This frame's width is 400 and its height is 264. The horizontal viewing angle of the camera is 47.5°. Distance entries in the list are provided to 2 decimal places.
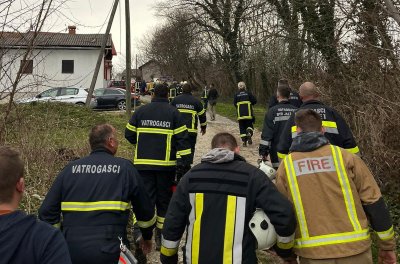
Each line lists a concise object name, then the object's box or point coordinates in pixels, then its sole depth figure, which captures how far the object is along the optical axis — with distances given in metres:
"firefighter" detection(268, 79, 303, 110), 8.81
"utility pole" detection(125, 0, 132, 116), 18.34
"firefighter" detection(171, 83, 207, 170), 8.96
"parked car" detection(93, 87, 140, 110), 27.06
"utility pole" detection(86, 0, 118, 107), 18.47
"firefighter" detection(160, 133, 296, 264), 3.01
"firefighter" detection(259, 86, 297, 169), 6.75
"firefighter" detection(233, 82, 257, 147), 12.91
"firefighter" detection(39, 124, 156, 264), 3.25
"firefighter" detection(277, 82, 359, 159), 5.05
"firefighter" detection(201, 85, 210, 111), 23.69
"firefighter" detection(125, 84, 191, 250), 5.62
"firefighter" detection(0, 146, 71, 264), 2.07
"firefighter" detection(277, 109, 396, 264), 3.13
